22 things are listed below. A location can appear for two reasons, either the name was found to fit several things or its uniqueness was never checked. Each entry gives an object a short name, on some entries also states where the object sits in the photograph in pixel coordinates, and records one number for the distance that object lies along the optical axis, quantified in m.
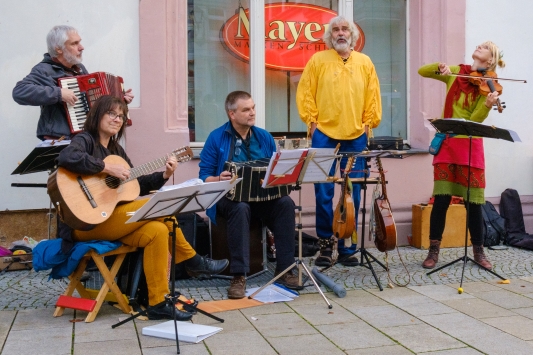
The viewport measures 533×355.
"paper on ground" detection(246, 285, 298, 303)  5.32
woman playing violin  6.20
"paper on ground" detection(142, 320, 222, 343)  4.34
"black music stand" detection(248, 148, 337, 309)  5.00
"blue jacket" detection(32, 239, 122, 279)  4.75
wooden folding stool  4.80
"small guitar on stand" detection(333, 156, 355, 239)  5.82
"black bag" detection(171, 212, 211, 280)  6.03
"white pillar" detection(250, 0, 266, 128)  7.52
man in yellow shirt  6.56
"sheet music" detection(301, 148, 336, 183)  5.18
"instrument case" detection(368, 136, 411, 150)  7.37
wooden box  7.42
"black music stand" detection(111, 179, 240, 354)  4.04
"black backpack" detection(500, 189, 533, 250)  7.60
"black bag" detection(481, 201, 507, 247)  7.53
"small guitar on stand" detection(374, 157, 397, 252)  5.84
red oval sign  7.57
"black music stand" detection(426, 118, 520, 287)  5.43
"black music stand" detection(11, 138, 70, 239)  5.23
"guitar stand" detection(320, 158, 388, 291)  5.72
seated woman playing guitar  4.70
